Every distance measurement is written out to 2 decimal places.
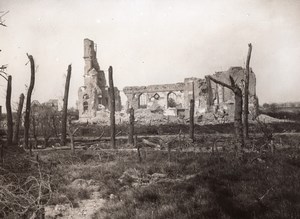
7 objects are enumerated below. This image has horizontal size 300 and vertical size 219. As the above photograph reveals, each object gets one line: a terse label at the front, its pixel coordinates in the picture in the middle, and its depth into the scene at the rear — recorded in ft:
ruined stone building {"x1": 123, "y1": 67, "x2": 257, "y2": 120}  180.45
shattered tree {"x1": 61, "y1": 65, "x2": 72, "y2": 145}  82.15
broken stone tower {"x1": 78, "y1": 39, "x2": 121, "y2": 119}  188.34
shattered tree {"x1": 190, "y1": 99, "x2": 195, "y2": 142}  84.96
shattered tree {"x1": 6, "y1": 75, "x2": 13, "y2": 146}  69.82
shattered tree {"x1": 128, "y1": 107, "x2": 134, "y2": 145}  80.38
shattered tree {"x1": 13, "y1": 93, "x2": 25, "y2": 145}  80.48
